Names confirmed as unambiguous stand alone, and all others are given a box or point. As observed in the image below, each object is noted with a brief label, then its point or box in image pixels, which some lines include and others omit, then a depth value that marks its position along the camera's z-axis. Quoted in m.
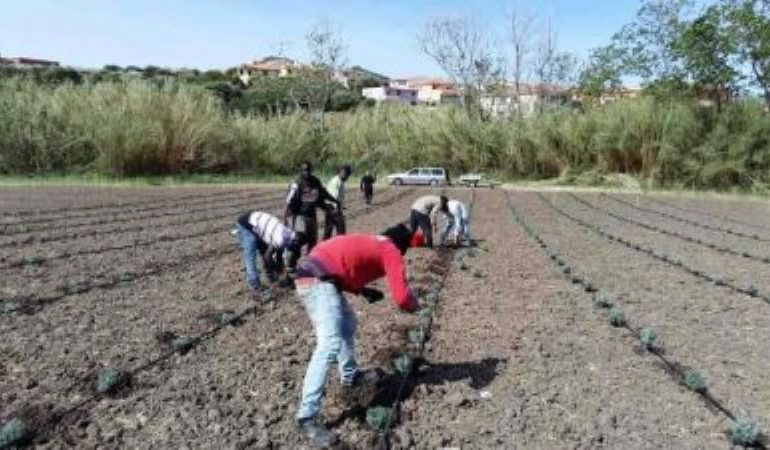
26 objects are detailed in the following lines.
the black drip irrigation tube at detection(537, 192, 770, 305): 10.03
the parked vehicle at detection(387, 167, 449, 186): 35.72
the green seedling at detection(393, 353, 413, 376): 6.15
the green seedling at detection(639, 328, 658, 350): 7.13
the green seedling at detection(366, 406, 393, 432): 5.11
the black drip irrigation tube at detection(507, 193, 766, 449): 5.01
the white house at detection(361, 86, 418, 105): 109.31
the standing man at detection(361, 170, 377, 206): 20.54
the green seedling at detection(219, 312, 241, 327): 7.74
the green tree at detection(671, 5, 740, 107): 37.69
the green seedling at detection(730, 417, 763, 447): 4.96
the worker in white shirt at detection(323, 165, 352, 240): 10.82
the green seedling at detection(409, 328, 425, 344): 7.07
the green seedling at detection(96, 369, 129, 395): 5.70
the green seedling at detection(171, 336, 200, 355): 6.75
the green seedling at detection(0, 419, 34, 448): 4.67
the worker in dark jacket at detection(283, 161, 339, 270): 9.99
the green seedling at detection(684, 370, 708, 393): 6.02
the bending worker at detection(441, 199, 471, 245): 13.23
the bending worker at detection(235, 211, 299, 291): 8.64
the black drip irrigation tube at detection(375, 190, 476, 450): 5.07
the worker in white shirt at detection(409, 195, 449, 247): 12.57
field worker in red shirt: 4.94
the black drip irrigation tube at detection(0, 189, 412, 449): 4.74
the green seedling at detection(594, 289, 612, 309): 8.86
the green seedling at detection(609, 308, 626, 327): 8.05
